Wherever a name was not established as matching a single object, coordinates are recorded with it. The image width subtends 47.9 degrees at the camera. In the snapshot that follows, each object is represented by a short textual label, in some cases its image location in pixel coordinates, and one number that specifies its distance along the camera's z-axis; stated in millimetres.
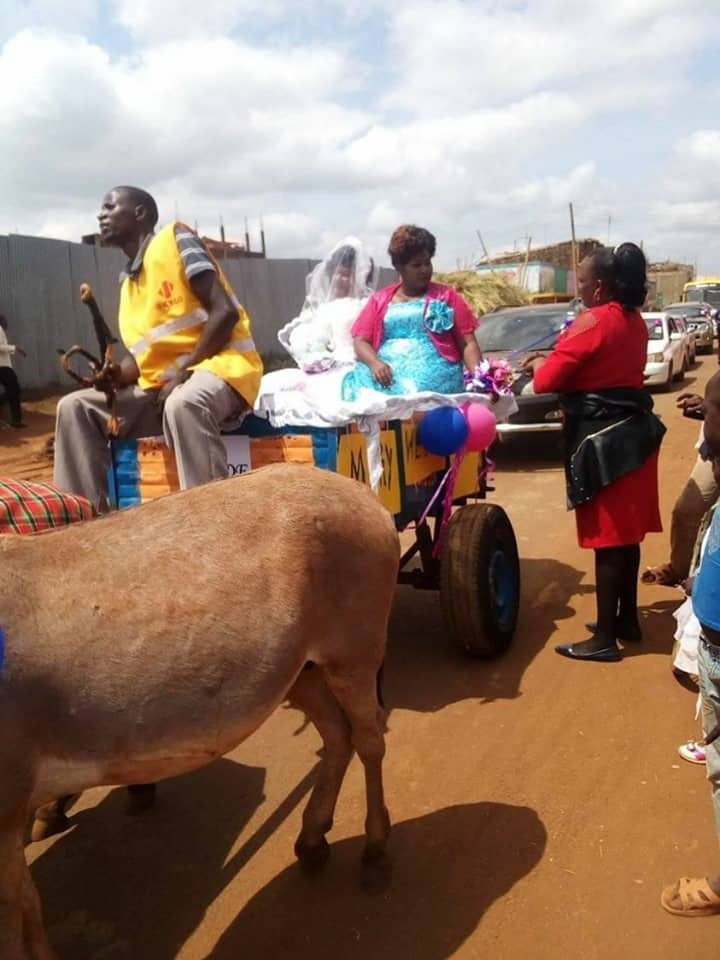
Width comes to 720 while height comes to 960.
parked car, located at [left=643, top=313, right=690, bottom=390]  17422
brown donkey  2117
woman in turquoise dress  4984
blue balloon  4473
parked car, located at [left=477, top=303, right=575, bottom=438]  10922
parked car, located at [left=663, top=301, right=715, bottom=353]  25734
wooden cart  3926
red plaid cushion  2818
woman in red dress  4422
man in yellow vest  3627
